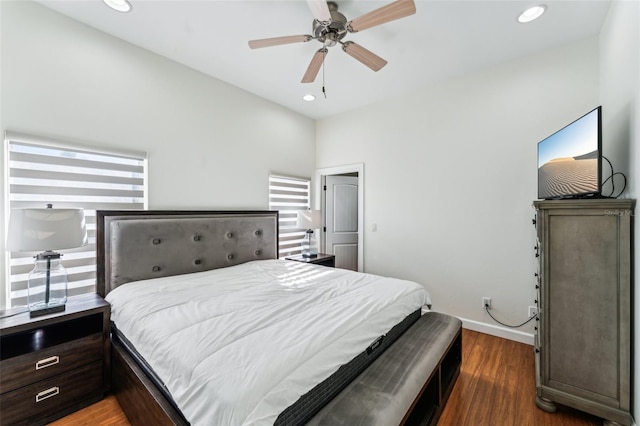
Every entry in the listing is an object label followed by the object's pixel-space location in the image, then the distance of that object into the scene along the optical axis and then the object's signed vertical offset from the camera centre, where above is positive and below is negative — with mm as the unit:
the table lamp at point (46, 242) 1679 -215
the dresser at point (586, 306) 1567 -588
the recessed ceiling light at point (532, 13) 2072 +1606
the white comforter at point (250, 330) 992 -624
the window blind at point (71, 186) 1970 +201
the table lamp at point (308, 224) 3883 -188
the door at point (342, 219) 4609 -138
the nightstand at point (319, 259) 3693 -682
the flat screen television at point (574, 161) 1650 +369
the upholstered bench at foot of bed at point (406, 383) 1124 -859
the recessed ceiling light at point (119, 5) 2005 +1583
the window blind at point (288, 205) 3969 +101
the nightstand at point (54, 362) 1602 -1006
